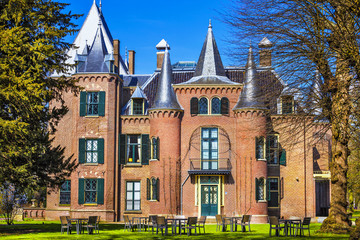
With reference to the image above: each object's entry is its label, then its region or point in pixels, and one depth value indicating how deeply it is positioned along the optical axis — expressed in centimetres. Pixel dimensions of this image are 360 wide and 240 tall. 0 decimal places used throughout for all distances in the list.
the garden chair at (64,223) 2279
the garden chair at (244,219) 2477
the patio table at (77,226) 2322
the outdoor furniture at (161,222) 2236
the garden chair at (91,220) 2342
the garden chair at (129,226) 2577
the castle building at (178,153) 3409
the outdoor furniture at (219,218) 2562
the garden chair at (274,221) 2120
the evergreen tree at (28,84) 2131
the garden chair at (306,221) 2194
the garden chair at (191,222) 2239
